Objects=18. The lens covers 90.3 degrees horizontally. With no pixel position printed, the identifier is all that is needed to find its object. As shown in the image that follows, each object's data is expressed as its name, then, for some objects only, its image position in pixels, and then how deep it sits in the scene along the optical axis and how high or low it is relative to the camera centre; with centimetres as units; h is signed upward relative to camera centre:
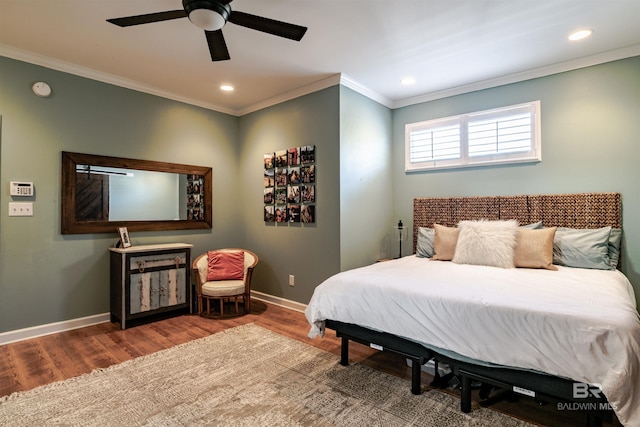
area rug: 187 -120
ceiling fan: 186 +122
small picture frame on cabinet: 351 -24
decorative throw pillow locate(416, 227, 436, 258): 361 -32
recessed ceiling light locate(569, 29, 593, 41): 267 +153
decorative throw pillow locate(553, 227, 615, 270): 284 -32
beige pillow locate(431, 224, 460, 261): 330 -30
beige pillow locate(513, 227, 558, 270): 282 -32
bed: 148 -60
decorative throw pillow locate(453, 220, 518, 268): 289 -28
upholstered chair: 368 -75
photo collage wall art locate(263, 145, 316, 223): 389 +39
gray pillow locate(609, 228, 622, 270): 294 -29
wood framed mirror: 335 +25
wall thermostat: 299 +27
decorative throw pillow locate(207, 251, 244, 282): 392 -63
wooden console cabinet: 336 -72
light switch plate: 300 +8
